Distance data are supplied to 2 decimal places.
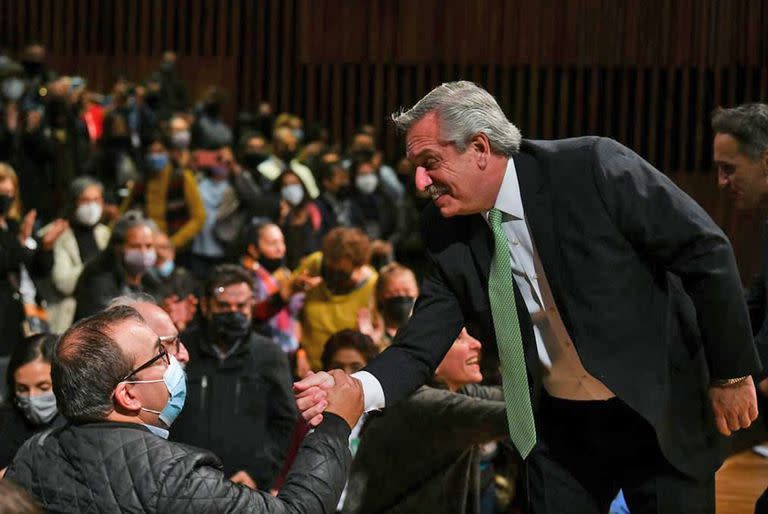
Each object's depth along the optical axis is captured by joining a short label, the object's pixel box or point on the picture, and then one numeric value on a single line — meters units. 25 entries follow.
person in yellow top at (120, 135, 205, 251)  8.31
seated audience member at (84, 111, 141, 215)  9.80
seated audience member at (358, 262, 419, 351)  5.23
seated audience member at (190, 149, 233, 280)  8.39
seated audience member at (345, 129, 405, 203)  9.57
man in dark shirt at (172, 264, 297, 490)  4.81
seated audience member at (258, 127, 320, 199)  9.20
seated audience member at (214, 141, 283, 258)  8.23
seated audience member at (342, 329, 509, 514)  3.38
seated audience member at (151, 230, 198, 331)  5.48
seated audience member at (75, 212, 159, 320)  5.77
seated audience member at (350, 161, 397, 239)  9.16
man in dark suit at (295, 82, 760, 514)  2.69
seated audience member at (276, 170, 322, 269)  8.00
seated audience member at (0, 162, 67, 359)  5.91
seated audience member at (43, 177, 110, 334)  6.58
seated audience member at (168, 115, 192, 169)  8.78
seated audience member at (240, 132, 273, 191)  9.50
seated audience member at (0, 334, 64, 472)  4.14
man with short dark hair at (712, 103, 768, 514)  3.52
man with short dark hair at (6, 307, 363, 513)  2.38
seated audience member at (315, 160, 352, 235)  8.43
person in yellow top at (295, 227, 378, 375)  5.98
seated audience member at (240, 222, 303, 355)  6.13
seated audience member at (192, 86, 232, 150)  9.59
